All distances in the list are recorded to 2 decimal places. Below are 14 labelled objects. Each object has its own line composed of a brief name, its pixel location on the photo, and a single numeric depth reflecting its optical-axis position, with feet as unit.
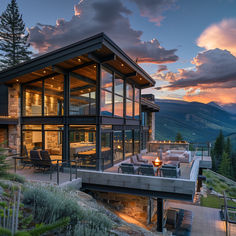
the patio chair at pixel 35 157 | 31.21
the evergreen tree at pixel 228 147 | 188.94
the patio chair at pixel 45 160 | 29.98
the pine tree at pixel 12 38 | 97.35
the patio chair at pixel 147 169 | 29.12
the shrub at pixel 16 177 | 17.89
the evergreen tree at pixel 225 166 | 159.22
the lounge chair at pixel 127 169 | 30.48
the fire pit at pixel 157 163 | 34.94
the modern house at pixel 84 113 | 30.04
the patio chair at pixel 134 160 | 37.27
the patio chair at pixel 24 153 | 37.18
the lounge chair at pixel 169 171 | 27.81
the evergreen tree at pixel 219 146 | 196.85
